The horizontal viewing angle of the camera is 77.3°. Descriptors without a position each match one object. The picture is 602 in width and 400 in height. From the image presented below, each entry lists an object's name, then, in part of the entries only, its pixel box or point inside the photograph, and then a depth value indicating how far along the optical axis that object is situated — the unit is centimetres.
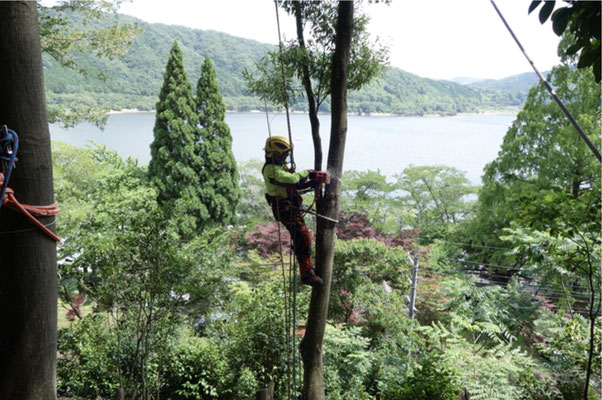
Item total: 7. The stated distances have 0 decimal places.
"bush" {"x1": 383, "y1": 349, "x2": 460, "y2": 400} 308
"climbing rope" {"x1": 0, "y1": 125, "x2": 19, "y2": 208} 159
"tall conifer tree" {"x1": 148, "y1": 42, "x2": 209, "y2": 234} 1195
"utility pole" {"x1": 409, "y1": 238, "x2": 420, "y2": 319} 591
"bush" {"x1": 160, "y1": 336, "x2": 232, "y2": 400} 521
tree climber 295
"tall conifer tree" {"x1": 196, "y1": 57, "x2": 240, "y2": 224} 1238
